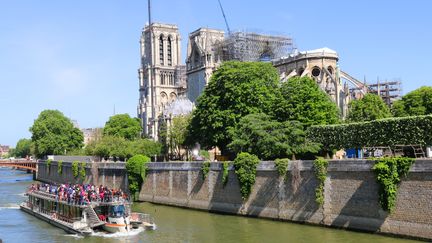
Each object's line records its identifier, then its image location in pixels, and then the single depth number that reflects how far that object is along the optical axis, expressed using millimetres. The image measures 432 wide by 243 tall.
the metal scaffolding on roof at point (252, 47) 102438
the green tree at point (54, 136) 111312
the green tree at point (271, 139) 45094
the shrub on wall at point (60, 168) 82125
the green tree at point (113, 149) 80375
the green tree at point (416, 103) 62125
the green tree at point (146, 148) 79981
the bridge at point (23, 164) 110200
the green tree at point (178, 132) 77238
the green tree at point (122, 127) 114688
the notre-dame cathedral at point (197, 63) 88438
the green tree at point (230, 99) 56344
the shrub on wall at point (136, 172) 56094
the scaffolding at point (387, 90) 90062
